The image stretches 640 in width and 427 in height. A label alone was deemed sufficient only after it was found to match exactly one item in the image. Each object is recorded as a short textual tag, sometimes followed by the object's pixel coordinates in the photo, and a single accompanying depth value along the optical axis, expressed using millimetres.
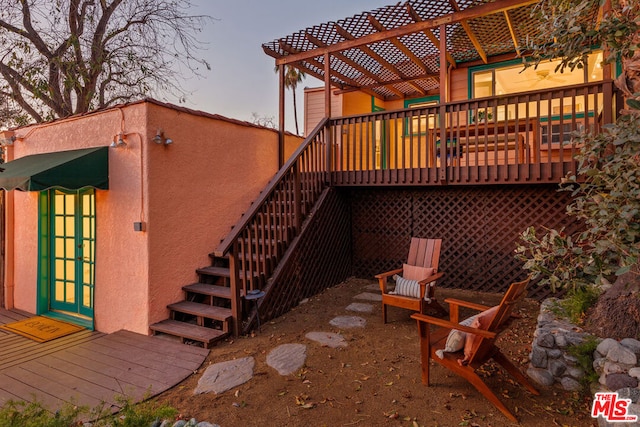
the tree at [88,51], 6945
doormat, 4305
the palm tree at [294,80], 16920
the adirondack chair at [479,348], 2455
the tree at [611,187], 2377
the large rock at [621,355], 2318
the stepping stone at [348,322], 4262
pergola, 5137
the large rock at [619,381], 2201
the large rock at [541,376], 2809
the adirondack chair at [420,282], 4125
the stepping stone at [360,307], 4812
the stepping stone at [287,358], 3211
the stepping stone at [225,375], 2912
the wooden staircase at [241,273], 3891
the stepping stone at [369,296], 5316
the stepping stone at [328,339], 3725
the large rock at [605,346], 2469
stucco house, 4227
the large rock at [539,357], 2854
